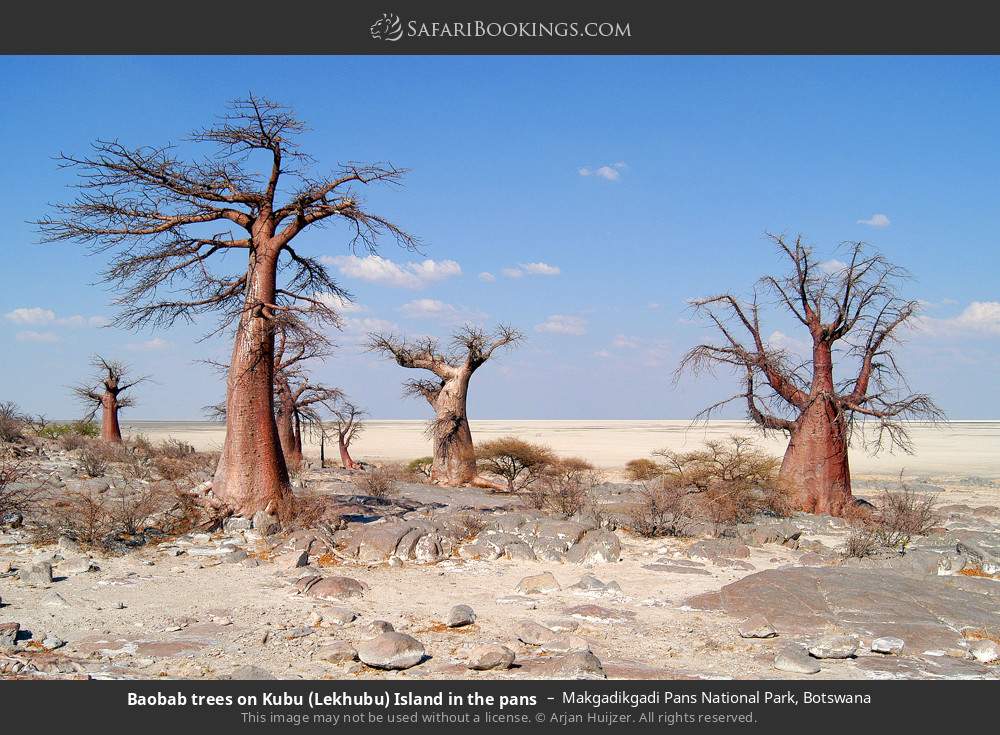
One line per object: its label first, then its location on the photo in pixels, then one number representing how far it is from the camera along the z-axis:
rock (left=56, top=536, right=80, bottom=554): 7.87
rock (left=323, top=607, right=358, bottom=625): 5.89
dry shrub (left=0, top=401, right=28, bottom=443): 19.97
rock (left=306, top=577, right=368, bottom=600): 6.75
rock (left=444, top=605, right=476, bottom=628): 5.90
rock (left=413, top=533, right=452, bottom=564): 8.49
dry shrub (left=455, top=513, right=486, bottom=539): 9.43
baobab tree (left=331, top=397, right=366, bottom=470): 22.08
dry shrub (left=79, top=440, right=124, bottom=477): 14.42
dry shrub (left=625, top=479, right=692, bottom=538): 10.22
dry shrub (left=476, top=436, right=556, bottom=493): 19.88
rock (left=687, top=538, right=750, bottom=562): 8.85
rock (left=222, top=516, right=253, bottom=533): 9.16
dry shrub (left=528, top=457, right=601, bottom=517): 11.57
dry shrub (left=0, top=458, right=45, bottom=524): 8.81
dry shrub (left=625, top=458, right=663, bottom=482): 20.52
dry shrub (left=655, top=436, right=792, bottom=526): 11.70
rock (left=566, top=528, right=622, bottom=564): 8.61
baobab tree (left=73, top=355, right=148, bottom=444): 26.20
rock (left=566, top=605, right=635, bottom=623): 6.19
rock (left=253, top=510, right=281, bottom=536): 9.08
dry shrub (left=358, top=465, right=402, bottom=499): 13.38
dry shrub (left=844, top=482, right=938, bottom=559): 8.80
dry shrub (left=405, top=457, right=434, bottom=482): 19.55
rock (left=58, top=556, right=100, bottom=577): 7.14
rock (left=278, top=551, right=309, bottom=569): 7.89
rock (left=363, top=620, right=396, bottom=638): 5.57
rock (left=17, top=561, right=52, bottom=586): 6.78
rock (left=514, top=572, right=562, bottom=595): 7.17
